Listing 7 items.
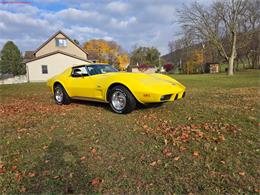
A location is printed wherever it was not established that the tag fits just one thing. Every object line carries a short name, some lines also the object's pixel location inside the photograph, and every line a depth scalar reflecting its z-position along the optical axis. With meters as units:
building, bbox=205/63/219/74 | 43.89
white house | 28.06
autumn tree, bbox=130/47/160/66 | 70.38
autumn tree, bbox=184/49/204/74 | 45.91
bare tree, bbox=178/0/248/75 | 24.78
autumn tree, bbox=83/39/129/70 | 54.09
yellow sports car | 4.49
